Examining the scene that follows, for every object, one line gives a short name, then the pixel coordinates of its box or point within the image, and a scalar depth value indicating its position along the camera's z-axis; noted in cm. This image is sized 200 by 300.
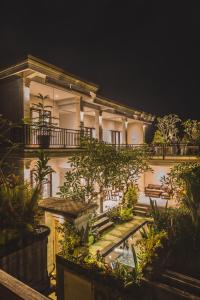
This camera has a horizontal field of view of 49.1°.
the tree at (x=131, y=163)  1091
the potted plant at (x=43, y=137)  1054
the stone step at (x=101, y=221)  1213
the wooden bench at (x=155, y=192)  1778
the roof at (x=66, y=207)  500
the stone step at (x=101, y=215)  1309
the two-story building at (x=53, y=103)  1040
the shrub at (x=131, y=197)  1469
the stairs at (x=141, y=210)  1505
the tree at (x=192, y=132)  1877
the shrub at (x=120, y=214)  1359
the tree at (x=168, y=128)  2378
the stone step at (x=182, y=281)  428
